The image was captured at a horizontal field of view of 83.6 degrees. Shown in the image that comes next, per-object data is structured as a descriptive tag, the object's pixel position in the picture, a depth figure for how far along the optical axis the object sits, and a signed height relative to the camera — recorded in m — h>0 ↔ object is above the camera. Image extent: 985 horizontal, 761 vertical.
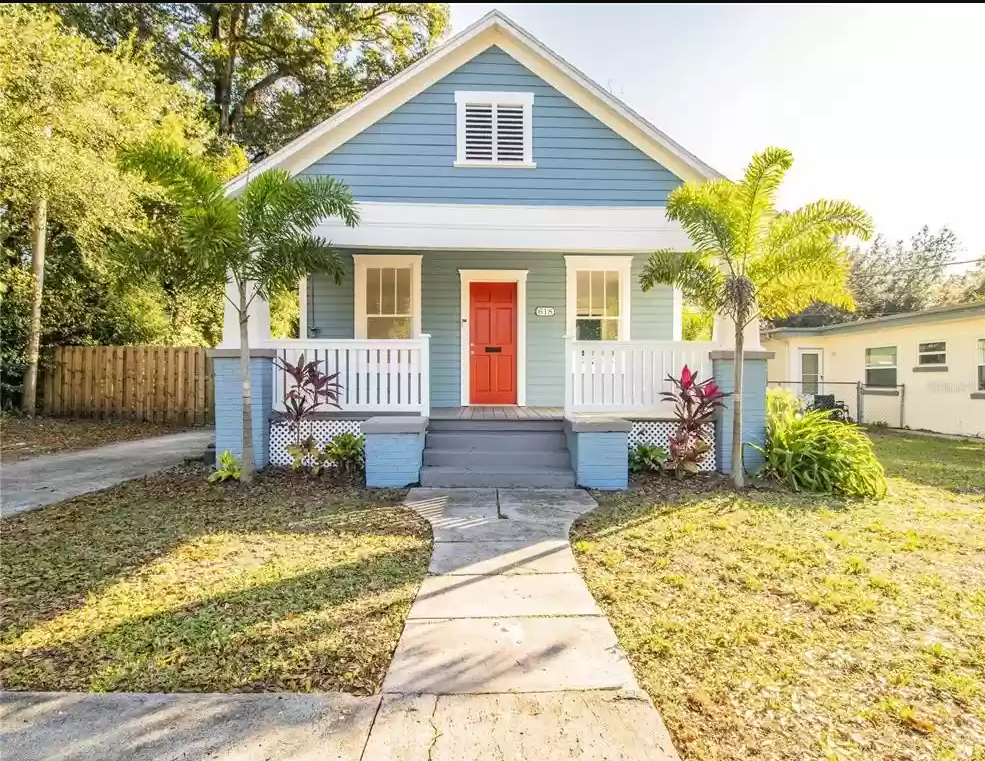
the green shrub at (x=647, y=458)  7.08 -1.09
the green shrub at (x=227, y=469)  6.61 -1.17
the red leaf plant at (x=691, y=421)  6.84 -0.58
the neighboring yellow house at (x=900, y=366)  11.88 +0.25
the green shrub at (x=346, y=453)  6.95 -1.02
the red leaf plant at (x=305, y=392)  6.98 -0.25
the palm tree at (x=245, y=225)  5.78 +1.61
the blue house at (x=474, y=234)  7.05 +1.97
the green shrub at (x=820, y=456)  6.34 -0.98
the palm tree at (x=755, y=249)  6.09 +1.46
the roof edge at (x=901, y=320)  11.48 +1.35
